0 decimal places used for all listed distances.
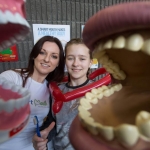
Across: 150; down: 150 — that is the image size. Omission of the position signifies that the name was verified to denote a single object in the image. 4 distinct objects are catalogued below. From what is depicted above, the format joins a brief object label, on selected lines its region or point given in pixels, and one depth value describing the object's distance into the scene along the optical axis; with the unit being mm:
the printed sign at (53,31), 1426
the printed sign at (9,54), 1368
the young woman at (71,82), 1003
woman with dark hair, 1056
